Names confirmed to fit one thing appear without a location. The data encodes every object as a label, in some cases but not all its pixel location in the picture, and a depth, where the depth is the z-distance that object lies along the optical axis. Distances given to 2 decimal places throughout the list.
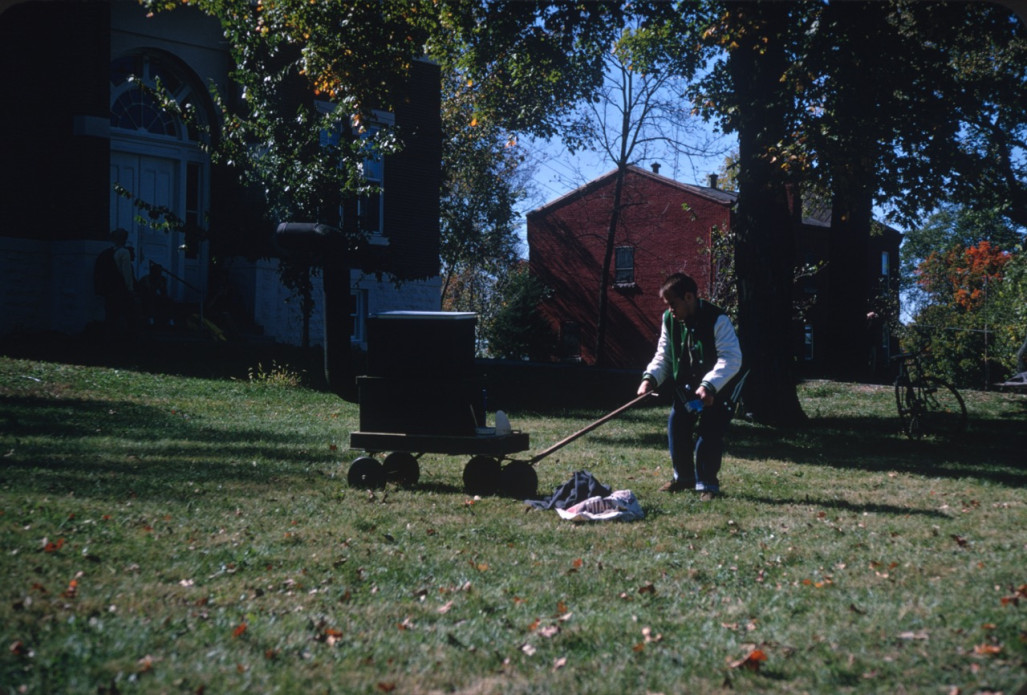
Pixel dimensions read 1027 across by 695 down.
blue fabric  7.49
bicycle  13.34
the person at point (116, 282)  16.00
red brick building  37.91
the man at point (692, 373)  8.17
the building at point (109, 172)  17.11
